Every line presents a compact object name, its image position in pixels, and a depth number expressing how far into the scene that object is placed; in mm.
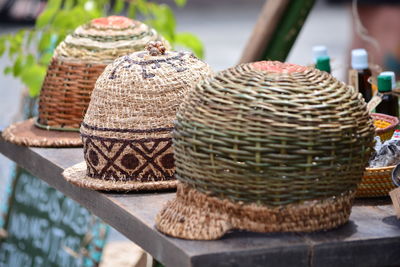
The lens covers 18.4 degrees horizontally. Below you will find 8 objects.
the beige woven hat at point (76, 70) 3663
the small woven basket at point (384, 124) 3132
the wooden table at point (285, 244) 2382
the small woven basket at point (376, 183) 2795
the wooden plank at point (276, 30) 4594
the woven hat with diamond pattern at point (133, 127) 2975
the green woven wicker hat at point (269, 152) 2417
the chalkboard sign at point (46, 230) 4955
